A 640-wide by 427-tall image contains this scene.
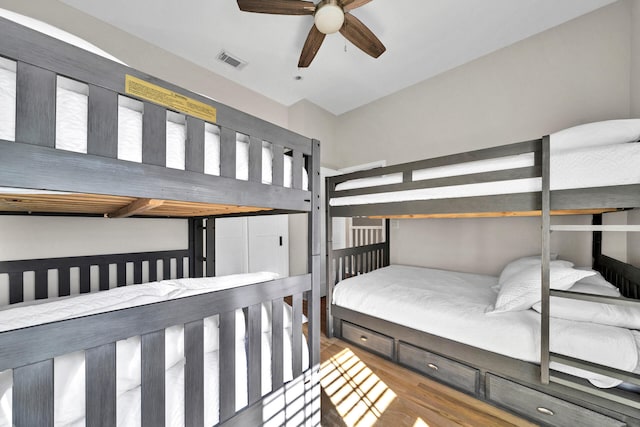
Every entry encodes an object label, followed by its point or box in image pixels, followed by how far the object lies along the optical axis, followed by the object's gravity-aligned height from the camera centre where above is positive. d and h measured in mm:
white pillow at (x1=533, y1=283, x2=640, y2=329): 1148 -504
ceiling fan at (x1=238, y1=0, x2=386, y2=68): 1609 +1432
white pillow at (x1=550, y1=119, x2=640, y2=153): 1155 +410
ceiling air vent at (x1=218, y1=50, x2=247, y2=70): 2439 +1646
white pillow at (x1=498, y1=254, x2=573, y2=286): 1687 -397
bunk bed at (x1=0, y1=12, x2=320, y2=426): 544 -275
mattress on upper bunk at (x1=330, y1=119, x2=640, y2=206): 1066 +267
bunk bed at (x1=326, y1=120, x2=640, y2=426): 1086 -573
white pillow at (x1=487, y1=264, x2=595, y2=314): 1295 -433
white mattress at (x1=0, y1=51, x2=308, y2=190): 528 +249
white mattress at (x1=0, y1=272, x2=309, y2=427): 624 -473
